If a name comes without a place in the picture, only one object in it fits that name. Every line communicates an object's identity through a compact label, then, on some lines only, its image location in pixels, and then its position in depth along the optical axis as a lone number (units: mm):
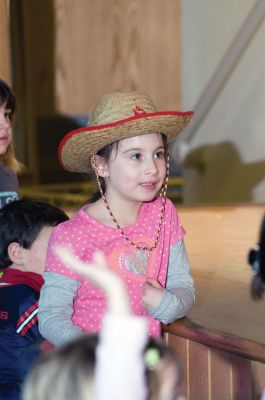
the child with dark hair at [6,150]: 4636
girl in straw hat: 4051
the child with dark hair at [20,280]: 4171
